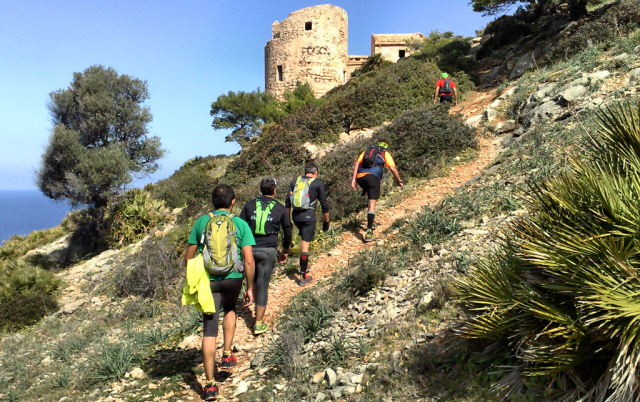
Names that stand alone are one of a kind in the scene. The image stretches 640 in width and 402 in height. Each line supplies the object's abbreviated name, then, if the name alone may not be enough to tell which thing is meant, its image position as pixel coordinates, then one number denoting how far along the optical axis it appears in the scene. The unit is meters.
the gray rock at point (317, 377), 4.00
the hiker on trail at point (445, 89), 14.55
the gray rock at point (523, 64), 15.35
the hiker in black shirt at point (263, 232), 5.21
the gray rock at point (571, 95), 9.76
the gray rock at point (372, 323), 4.66
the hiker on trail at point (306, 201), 6.26
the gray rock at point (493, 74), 17.67
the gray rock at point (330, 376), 3.86
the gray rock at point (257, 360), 4.66
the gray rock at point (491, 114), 12.45
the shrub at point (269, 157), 15.36
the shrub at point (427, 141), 10.77
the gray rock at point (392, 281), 5.51
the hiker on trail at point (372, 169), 7.32
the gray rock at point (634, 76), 9.13
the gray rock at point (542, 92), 10.99
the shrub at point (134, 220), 14.54
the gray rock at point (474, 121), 12.52
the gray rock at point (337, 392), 3.63
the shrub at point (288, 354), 4.22
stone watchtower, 30.06
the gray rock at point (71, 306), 9.10
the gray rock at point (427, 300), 4.51
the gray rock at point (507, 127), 11.34
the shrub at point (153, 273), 8.49
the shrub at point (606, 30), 12.64
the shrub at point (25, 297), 8.78
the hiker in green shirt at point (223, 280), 4.02
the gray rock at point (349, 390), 3.63
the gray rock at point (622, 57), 10.32
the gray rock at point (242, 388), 4.20
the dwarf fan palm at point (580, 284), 2.41
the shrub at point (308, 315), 4.98
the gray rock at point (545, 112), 9.84
